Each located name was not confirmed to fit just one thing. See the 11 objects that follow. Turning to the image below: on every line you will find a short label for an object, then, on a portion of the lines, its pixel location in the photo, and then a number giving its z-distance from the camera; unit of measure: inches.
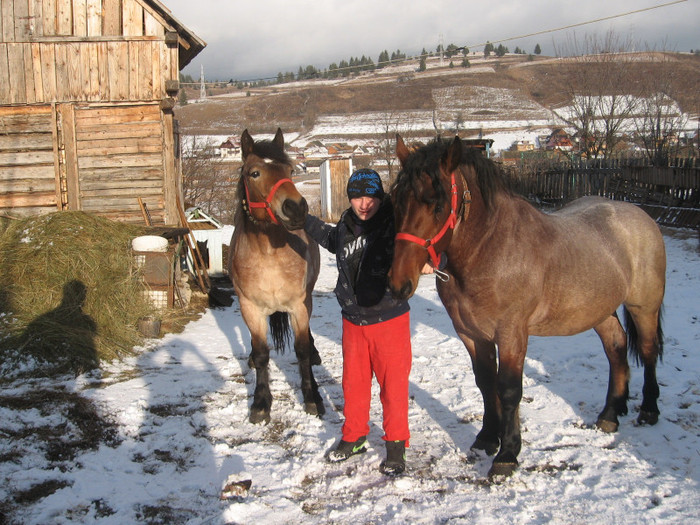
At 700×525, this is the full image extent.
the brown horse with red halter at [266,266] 151.9
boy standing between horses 122.9
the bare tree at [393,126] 1026.0
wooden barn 336.8
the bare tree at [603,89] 748.0
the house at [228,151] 1903.3
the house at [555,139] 1894.4
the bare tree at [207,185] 737.0
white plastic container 276.5
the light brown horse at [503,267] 107.3
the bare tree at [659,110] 668.1
